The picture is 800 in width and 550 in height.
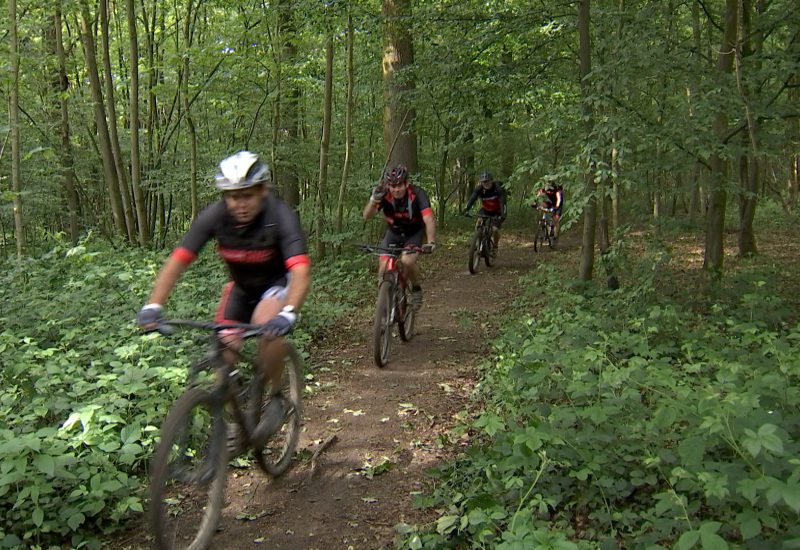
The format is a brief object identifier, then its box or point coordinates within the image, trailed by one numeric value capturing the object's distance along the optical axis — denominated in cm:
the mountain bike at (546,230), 1520
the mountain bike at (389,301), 662
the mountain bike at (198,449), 307
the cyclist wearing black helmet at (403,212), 700
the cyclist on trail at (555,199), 1492
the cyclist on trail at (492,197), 1241
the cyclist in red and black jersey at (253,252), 367
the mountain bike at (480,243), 1207
